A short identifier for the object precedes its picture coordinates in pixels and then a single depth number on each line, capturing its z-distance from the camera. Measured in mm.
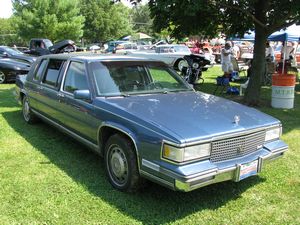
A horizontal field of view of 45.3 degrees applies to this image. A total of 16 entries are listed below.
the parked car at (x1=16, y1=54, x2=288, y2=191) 3584
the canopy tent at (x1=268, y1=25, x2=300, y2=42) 15180
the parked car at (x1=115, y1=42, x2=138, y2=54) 31656
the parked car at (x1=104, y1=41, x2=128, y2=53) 34797
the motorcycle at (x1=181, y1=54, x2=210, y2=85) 13446
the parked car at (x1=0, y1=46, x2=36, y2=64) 15723
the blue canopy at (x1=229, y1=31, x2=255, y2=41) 17984
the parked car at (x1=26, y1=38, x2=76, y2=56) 18531
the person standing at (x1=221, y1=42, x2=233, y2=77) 14672
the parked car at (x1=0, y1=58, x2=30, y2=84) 14078
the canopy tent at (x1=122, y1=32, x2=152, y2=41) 57806
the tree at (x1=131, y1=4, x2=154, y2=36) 112994
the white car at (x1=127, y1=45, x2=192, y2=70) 20325
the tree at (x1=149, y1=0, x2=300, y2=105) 8586
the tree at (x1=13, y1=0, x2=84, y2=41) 35312
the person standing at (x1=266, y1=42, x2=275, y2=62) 16327
